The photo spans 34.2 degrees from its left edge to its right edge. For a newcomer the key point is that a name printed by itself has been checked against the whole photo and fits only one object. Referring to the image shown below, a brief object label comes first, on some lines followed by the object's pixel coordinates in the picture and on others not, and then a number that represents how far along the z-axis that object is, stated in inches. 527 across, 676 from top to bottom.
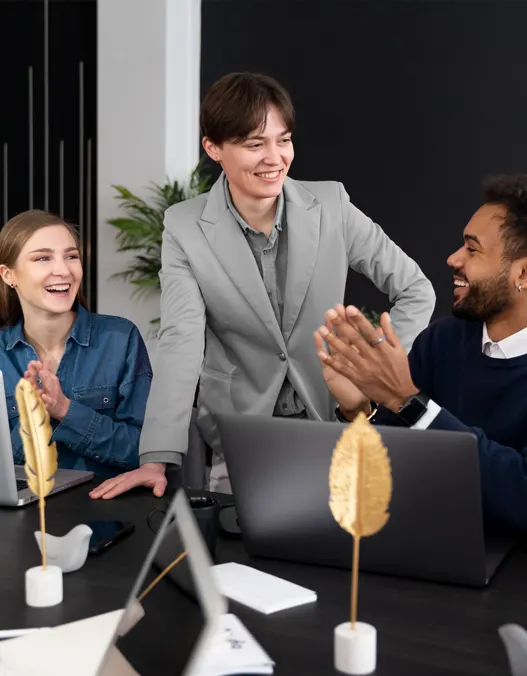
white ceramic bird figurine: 55.7
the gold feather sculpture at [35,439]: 54.2
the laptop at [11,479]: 66.5
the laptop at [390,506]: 50.4
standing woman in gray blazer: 95.6
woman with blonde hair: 97.7
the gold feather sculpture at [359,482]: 41.6
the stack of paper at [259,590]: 50.1
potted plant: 203.3
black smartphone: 59.4
